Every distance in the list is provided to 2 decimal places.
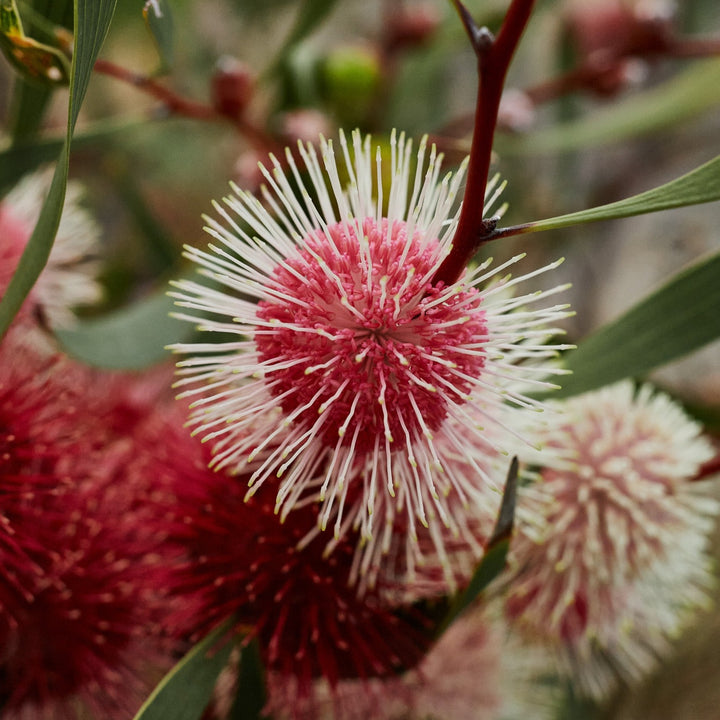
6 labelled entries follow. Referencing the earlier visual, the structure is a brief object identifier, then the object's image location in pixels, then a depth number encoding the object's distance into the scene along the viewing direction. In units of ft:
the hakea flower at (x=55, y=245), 1.20
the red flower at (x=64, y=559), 1.12
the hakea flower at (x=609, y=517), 1.17
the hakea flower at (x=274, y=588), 1.11
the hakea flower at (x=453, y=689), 1.18
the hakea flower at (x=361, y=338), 1.03
